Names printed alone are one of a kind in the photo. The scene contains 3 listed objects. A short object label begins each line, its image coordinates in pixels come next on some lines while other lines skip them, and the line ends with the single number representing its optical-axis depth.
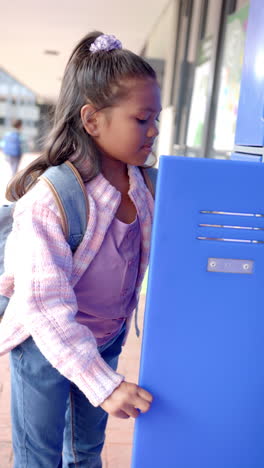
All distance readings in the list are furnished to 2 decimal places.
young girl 0.99
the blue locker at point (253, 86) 1.38
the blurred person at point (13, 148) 10.18
